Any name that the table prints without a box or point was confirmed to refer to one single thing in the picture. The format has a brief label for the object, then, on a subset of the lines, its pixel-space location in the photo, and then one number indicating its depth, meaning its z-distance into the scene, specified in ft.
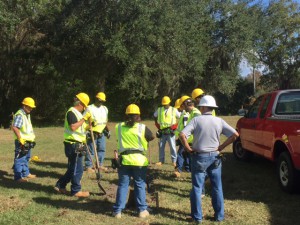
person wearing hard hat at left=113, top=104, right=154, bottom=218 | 19.07
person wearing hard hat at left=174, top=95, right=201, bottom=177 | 25.22
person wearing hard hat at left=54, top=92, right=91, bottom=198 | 22.58
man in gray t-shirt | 17.95
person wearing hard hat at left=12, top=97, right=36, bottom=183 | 26.20
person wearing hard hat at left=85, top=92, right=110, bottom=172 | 29.71
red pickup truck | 22.15
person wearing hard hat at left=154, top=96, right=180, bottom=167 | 31.37
